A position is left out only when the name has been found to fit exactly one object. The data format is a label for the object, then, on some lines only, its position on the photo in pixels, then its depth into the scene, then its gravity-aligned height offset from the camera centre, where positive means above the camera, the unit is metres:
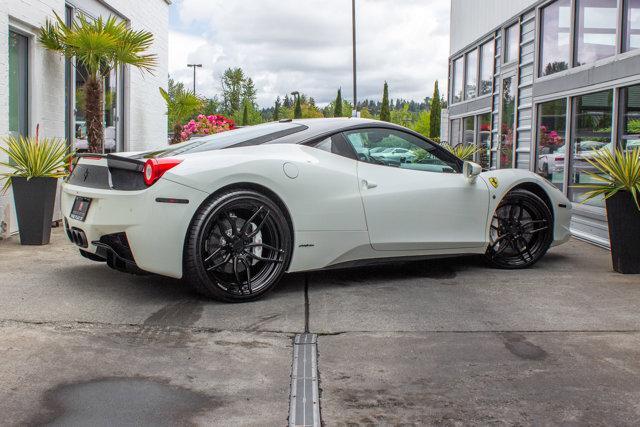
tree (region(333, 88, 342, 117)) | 77.12 +5.58
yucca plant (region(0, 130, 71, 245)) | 7.37 -0.34
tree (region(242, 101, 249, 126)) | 63.22 +3.46
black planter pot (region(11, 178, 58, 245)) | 7.39 -0.53
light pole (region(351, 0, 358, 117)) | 32.34 +5.83
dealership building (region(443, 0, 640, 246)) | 8.77 +1.16
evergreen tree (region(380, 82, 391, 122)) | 61.19 +4.33
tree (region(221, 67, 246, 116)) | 78.06 +7.35
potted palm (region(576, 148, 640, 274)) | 6.26 -0.38
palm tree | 9.49 +1.42
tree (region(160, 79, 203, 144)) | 16.27 +1.16
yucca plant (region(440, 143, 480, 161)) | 13.24 +0.20
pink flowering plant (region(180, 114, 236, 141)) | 17.31 +0.73
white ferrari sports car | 4.75 -0.32
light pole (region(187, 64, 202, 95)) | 63.38 +7.69
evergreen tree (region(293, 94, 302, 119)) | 72.94 +4.81
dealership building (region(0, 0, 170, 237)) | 8.38 +0.98
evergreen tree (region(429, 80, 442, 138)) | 46.22 +3.26
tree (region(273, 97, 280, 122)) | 93.94 +6.05
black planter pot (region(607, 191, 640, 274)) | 6.29 -0.57
